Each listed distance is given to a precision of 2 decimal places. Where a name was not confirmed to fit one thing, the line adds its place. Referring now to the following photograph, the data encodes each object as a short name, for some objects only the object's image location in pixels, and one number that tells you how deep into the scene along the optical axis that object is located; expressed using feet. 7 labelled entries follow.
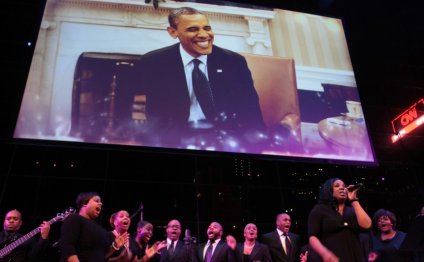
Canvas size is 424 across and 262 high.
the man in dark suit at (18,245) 13.53
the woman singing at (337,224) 9.16
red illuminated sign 26.07
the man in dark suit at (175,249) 15.56
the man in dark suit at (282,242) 17.17
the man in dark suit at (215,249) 16.19
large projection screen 17.56
